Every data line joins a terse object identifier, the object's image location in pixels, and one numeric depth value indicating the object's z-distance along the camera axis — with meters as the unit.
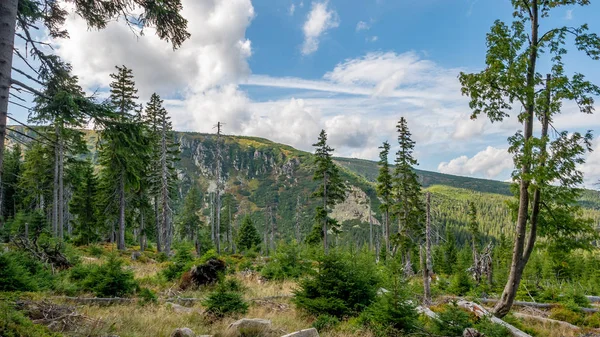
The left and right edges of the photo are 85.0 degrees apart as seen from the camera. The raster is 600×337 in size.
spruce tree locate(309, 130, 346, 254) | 31.05
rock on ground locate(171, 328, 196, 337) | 6.14
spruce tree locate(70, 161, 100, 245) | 33.75
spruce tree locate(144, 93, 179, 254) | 28.72
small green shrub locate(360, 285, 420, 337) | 7.80
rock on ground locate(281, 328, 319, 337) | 6.08
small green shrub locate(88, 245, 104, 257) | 23.11
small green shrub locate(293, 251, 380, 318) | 9.10
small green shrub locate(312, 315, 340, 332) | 8.09
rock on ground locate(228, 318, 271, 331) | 6.82
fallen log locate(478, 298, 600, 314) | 13.50
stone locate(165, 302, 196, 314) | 8.76
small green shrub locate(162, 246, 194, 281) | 15.46
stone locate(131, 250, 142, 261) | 24.75
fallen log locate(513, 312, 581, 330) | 11.21
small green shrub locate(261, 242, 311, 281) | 17.19
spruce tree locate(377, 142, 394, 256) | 33.66
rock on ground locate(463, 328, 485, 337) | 7.48
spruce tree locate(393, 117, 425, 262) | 30.16
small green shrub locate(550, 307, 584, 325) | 11.99
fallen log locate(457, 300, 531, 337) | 8.91
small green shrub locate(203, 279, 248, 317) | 8.35
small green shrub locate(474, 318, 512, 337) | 7.38
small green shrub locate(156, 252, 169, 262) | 25.80
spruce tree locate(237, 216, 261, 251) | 49.69
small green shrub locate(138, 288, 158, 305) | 9.32
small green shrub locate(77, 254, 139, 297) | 9.84
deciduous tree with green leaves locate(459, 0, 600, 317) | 9.01
